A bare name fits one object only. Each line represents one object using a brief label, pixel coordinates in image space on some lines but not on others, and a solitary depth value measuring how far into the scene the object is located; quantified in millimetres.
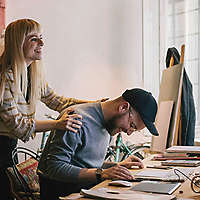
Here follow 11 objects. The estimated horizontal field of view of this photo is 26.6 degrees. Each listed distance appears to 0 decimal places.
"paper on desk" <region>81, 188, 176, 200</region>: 1463
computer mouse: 1700
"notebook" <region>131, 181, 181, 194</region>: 1597
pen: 2229
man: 1877
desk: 1540
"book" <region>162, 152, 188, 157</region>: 2539
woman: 2465
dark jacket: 3041
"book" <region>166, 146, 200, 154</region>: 2536
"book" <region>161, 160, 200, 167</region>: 2303
